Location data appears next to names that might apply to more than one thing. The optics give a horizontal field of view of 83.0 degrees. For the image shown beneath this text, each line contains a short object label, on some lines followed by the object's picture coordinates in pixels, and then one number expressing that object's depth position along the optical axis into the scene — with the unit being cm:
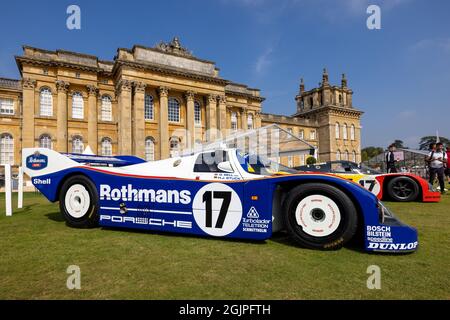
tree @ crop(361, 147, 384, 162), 10188
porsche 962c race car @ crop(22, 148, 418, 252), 288
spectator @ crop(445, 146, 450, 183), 998
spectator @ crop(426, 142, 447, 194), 872
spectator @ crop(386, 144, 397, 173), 976
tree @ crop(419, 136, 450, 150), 10262
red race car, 720
